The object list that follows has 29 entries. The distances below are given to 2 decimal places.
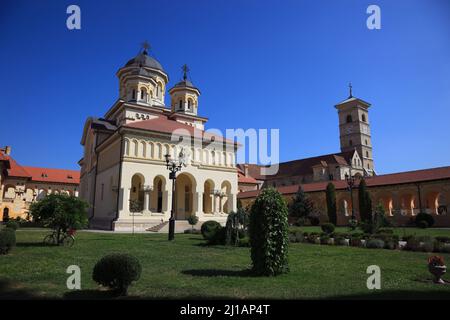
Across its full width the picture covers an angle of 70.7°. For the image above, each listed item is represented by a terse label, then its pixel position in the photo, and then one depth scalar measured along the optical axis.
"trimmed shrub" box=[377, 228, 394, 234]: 20.21
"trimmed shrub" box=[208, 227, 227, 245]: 16.62
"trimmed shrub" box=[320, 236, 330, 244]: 17.60
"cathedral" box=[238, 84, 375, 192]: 61.24
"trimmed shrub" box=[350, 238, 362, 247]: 16.33
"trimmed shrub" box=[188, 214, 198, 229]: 27.16
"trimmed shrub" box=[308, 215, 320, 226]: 39.12
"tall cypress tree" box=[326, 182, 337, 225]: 36.38
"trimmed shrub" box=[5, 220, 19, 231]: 22.14
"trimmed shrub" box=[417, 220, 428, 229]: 28.19
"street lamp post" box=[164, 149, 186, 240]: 17.93
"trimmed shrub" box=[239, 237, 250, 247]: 16.42
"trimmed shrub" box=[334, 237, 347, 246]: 17.02
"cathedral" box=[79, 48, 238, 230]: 28.20
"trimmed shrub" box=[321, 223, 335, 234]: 23.22
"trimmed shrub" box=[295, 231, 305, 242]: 19.11
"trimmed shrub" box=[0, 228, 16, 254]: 11.06
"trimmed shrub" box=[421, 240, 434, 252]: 13.80
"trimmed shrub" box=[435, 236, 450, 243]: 14.65
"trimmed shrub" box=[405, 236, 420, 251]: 14.20
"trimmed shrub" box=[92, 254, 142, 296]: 6.08
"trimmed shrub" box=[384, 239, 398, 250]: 14.99
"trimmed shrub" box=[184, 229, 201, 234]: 25.68
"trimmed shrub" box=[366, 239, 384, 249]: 15.30
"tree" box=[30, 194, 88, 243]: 13.70
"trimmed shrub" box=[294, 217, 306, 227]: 37.22
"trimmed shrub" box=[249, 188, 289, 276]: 8.26
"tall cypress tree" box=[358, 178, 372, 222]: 32.88
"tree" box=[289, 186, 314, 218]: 38.94
